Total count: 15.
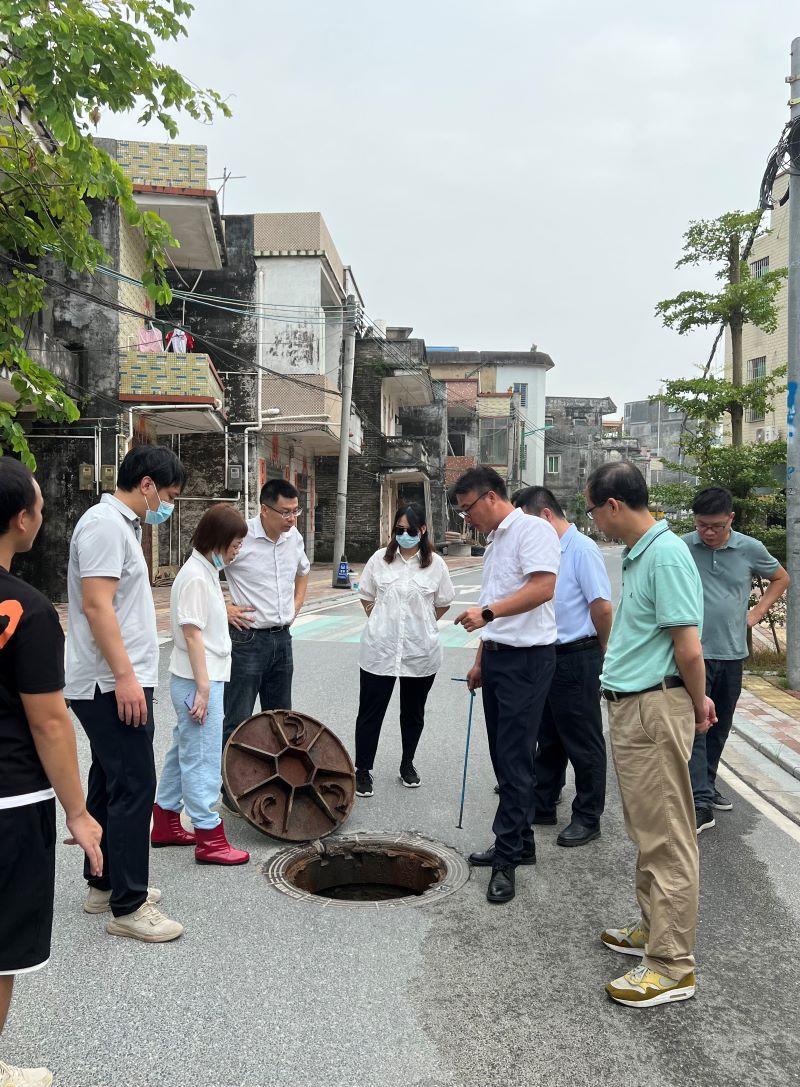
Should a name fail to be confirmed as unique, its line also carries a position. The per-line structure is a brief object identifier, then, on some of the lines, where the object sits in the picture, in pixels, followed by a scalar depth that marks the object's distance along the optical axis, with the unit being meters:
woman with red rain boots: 4.23
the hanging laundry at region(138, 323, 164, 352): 18.75
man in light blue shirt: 4.82
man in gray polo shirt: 5.09
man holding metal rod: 4.07
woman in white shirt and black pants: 5.48
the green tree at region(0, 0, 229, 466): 5.72
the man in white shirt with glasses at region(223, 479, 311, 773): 5.16
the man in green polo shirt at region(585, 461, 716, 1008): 3.16
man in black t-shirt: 2.26
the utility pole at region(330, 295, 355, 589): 21.81
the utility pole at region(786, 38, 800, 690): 8.55
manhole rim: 4.00
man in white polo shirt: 3.40
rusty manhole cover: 4.75
